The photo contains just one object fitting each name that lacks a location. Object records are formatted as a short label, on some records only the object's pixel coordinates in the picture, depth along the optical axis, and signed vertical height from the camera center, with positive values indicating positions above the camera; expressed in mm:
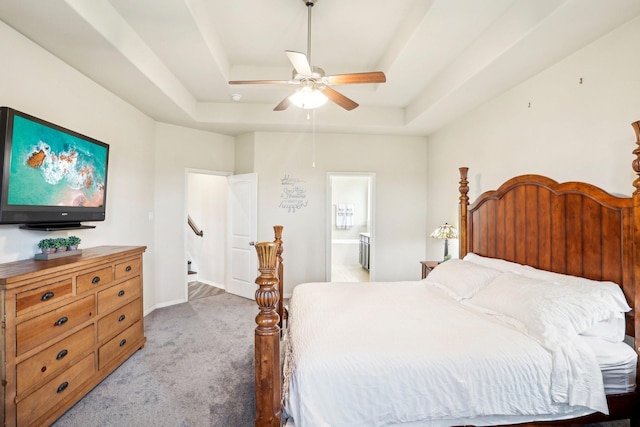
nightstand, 3617 -622
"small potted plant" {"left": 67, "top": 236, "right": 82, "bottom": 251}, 2311 -208
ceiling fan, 2123 +1050
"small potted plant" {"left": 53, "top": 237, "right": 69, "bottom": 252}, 2189 -211
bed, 1328 -662
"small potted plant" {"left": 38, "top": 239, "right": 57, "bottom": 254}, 2099 -212
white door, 4477 -259
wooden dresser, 1595 -749
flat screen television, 1868 +322
